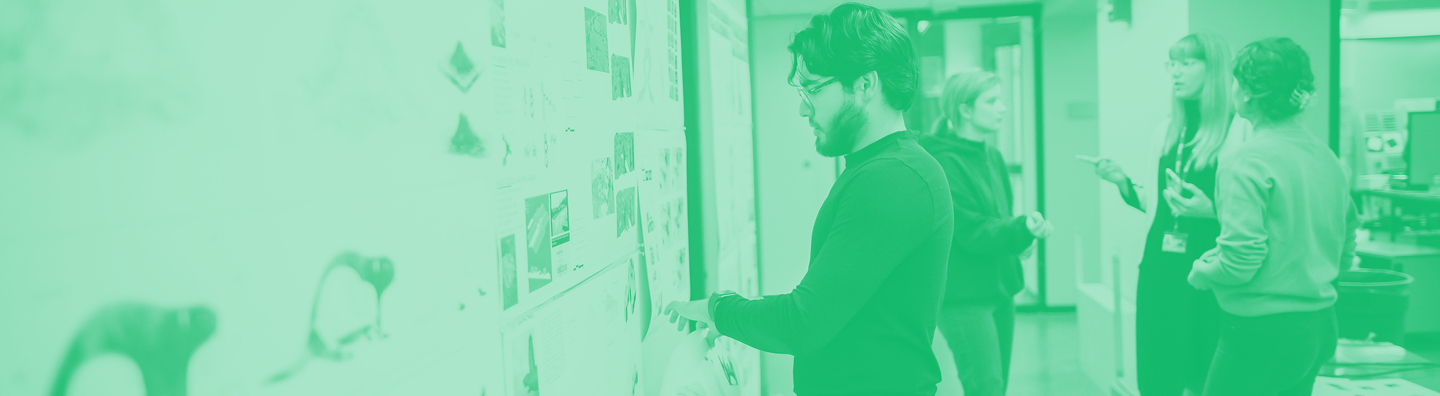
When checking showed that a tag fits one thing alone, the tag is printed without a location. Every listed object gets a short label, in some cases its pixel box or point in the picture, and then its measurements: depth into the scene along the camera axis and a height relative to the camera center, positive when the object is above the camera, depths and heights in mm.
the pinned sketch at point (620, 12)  1506 +275
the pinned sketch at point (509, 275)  1007 -130
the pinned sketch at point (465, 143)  895 +28
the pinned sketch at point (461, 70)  885 +105
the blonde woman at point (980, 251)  2480 -303
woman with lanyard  2594 -257
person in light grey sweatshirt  2113 -239
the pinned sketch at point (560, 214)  1178 -69
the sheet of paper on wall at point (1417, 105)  4914 +163
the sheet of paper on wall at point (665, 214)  1760 -119
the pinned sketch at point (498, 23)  991 +170
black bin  4137 -834
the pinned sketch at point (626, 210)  1530 -89
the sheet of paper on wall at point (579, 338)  1070 -254
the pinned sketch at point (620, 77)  1500 +155
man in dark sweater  1159 -124
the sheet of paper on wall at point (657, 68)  1695 +205
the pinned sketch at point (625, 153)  1530 +18
